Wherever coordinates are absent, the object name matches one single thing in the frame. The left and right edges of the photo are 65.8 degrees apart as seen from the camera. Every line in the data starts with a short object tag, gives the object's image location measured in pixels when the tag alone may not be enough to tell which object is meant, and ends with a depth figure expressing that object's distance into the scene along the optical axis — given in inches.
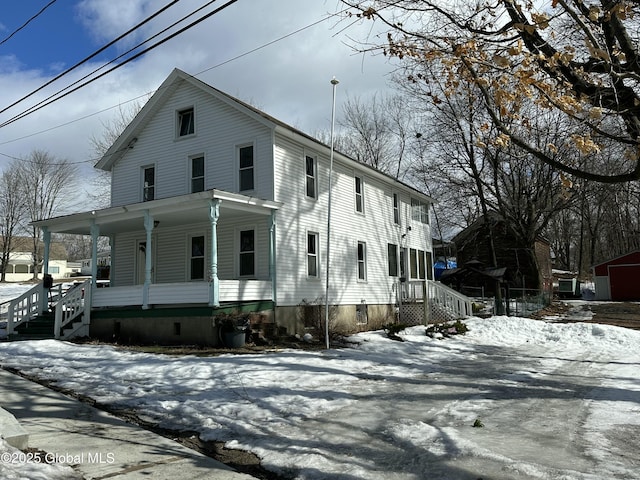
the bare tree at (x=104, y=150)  1452.3
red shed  1557.6
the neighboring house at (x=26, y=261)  2246.6
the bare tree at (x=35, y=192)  1902.1
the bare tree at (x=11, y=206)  1888.5
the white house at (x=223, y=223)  567.5
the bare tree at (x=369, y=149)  1589.6
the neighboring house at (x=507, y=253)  1328.7
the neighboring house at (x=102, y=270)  1163.4
